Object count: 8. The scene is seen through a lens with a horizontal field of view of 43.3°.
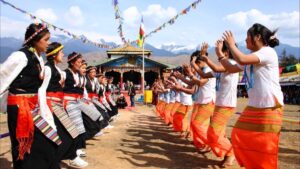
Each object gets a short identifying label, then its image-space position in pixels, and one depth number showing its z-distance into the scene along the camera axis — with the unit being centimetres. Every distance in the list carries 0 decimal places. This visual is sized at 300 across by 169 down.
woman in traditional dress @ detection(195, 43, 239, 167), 602
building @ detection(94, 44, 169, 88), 3734
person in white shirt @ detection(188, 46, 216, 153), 688
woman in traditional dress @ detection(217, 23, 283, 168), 404
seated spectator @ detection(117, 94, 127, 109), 2256
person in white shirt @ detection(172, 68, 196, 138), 951
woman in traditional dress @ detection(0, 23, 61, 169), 387
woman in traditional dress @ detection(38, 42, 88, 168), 493
